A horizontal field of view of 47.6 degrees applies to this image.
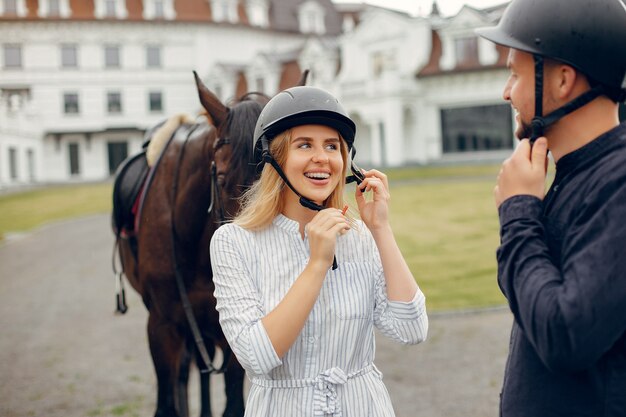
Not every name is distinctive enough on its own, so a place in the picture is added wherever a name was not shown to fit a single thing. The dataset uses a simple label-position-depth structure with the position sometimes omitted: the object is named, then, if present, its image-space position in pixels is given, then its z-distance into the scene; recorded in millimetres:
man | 1627
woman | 2174
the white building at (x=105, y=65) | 49719
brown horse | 3752
